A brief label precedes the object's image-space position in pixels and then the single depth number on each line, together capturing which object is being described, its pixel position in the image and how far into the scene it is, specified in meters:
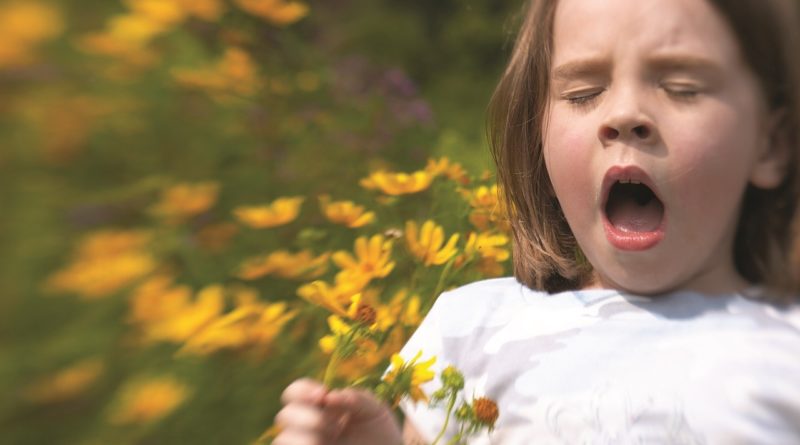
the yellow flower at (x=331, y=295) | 0.90
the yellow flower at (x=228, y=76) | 1.19
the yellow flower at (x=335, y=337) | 0.83
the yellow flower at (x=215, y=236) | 1.17
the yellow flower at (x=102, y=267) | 0.70
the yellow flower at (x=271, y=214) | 1.18
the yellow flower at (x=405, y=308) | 1.12
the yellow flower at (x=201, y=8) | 1.17
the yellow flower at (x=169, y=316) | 0.81
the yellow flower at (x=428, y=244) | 1.11
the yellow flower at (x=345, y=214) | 1.17
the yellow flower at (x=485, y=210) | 1.27
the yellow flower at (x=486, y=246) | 1.15
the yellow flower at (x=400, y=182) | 1.22
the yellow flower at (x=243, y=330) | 0.84
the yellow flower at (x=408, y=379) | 0.84
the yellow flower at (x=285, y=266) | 1.09
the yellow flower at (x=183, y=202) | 1.04
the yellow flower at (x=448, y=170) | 1.33
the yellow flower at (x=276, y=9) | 1.34
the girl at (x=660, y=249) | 0.80
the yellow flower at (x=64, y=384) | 0.69
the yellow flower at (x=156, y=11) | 1.00
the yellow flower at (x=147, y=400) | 0.72
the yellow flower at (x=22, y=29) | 0.59
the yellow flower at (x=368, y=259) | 1.04
